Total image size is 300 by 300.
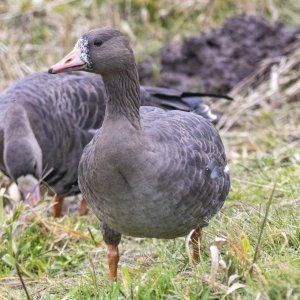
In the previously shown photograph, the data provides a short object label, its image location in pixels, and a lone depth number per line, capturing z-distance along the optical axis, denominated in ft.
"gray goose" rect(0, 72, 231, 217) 37.91
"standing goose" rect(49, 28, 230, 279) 26.16
